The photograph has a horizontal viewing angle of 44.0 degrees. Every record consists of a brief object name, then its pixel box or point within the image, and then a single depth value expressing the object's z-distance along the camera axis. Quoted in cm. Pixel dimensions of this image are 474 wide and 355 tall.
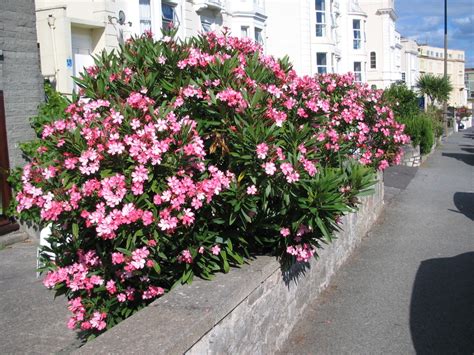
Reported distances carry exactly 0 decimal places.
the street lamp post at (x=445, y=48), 4002
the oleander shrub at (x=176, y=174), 357
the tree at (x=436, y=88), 4155
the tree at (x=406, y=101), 2514
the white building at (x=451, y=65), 9069
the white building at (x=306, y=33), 3450
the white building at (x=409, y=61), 6931
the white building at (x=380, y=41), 5403
